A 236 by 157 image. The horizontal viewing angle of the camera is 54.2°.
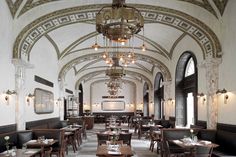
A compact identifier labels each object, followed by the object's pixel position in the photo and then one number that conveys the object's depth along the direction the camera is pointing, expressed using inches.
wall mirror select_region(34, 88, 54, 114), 335.1
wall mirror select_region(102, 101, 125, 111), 876.7
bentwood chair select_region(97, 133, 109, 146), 275.4
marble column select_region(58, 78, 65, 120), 453.7
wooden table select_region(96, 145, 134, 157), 173.8
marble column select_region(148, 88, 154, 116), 645.6
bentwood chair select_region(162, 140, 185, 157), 242.8
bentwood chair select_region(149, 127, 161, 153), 305.9
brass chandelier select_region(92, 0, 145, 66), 140.4
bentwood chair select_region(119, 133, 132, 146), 267.3
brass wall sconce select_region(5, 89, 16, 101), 243.1
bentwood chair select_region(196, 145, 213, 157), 170.1
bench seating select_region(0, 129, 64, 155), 248.0
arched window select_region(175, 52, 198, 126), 369.8
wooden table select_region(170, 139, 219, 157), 215.8
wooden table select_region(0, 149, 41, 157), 170.1
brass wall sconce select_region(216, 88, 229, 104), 253.9
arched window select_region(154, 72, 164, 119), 596.6
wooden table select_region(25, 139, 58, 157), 224.4
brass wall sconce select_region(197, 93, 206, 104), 307.1
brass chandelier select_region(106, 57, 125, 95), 366.2
